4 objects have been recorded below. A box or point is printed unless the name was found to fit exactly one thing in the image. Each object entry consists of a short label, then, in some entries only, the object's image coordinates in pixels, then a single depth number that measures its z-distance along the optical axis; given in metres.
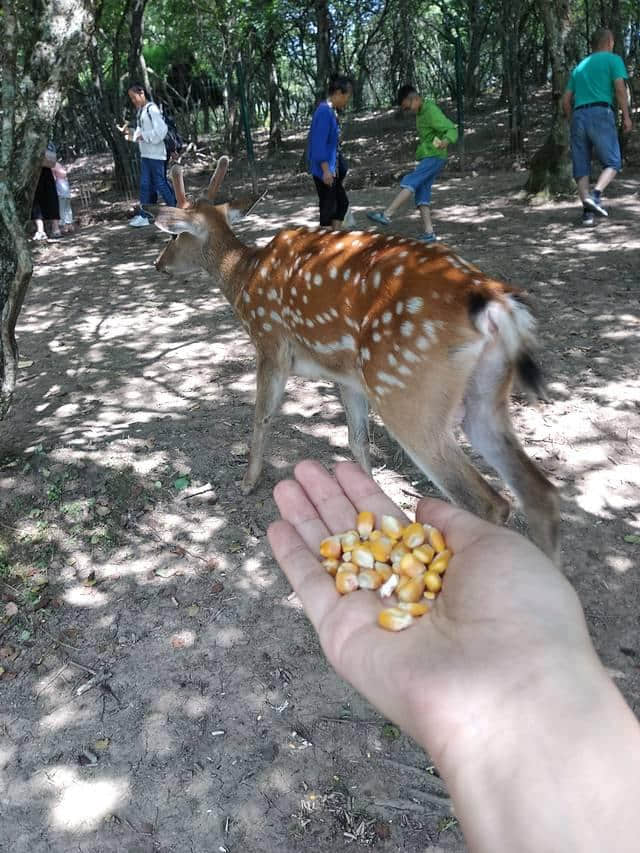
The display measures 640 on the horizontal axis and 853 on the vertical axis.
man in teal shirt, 7.70
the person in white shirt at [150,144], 9.88
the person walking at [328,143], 7.04
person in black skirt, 10.17
